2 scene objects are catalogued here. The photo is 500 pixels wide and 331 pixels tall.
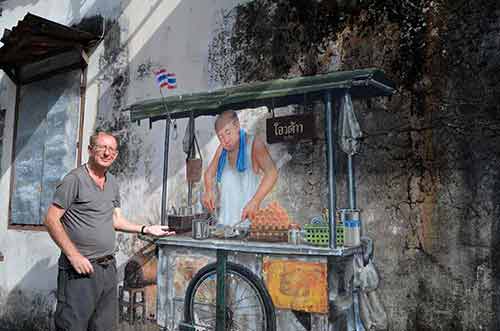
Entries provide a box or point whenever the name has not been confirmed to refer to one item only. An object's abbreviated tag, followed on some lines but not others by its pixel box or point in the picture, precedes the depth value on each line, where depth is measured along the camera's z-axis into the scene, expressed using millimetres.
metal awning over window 5430
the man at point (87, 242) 3307
